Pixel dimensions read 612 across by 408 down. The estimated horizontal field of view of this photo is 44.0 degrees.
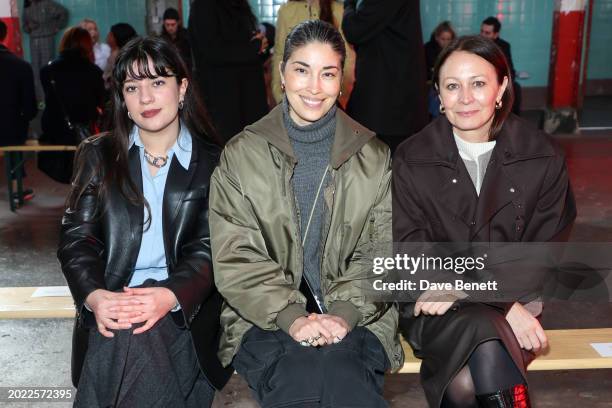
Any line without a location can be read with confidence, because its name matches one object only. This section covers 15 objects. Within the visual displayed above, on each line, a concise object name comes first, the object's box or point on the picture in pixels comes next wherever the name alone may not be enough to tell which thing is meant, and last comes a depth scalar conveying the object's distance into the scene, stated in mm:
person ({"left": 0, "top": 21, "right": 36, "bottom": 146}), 6512
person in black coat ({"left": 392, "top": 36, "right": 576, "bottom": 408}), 2664
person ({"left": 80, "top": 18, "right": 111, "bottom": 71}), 9828
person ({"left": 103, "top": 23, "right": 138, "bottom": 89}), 7759
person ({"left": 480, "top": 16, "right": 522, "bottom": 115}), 9258
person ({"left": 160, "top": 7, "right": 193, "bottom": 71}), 8258
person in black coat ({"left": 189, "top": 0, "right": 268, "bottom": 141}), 5172
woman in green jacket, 2561
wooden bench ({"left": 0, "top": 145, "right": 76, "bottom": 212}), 6332
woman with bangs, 2457
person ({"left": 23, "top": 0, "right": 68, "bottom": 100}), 10844
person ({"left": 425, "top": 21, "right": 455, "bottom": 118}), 9547
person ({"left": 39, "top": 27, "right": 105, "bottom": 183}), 6281
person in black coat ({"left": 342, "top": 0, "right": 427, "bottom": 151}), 4250
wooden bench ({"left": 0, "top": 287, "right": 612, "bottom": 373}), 2662
